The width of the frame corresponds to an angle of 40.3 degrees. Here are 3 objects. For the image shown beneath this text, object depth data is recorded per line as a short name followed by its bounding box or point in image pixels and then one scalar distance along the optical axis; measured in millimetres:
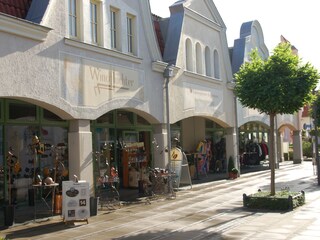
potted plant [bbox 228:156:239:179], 21406
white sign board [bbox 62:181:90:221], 10617
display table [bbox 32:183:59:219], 13630
